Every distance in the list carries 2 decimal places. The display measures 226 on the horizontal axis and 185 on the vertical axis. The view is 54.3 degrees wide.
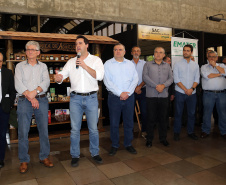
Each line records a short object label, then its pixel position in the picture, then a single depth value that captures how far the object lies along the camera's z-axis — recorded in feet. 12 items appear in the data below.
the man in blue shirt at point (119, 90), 11.98
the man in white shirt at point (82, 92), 10.39
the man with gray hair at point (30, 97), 9.91
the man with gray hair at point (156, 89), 13.12
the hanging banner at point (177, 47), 18.85
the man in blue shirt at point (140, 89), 15.85
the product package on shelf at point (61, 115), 16.34
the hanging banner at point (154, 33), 21.56
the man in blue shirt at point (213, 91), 14.88
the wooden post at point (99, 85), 16.84
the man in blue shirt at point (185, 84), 14.39
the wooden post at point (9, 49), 14.53
